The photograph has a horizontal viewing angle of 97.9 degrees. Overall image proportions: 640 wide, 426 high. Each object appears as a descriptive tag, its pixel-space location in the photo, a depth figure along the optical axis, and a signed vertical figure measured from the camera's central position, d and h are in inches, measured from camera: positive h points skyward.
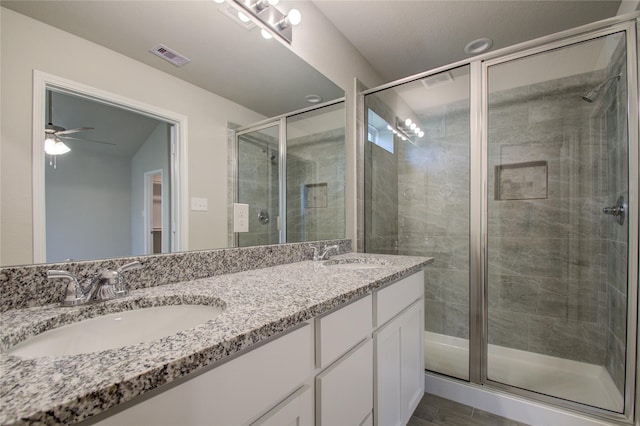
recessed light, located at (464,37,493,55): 81.7 +50.1
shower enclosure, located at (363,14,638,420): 60.7 +1.1
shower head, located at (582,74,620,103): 68.9 +31.5
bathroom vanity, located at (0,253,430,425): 14.0 -10.3
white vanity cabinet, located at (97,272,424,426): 17.8 -15.5
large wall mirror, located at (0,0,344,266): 26.9 +10.9
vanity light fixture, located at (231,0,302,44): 48.6 +36.6
